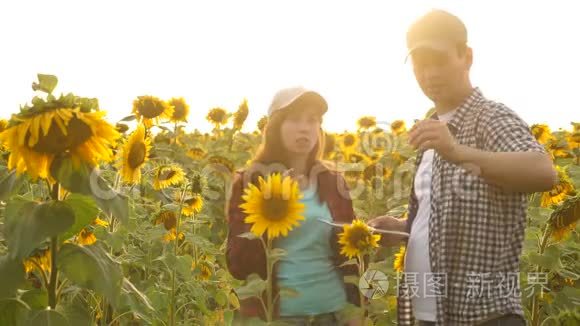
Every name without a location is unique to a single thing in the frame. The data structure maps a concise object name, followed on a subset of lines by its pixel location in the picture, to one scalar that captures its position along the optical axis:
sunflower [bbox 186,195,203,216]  3.66
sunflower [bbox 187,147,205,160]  7.33
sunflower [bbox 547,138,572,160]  6.55
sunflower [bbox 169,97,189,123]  6.15
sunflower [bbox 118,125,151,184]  3.08
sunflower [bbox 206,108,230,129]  7.56
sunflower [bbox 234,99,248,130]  6.74
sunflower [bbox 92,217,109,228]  2.94
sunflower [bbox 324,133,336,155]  5.65
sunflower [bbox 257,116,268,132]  5.83
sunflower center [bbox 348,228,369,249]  2.82
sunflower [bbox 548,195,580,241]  2.81
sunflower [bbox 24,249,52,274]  1.84
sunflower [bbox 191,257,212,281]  3.88
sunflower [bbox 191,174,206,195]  3.49
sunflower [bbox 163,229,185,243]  3.45
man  2.23
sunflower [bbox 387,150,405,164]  6.57
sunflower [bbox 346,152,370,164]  7.31
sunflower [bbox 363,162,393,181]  6.03
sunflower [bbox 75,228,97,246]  2.88
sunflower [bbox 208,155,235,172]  5.38
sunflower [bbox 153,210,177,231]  3.59
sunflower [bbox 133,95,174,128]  5.10
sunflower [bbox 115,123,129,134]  4.56
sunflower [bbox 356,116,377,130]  9.71
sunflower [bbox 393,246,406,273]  2.95
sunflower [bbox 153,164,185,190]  3.74
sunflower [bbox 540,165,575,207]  3.59
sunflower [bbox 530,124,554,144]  6.44
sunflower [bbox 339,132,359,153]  8.70
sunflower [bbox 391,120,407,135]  9.52
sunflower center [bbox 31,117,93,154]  1.74
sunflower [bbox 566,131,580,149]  6.99
